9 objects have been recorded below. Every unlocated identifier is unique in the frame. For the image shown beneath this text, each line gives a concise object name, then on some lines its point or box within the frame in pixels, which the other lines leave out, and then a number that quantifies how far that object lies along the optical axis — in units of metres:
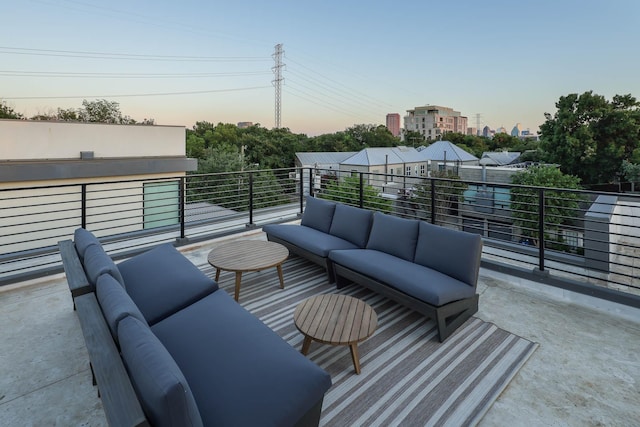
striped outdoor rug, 1.96
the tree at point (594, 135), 22.45
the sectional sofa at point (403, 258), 2.78
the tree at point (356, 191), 8.11
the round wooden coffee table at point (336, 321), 2.22
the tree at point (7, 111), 15.84
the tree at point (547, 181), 13.28
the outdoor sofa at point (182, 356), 1.12
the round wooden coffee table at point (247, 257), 3.44
